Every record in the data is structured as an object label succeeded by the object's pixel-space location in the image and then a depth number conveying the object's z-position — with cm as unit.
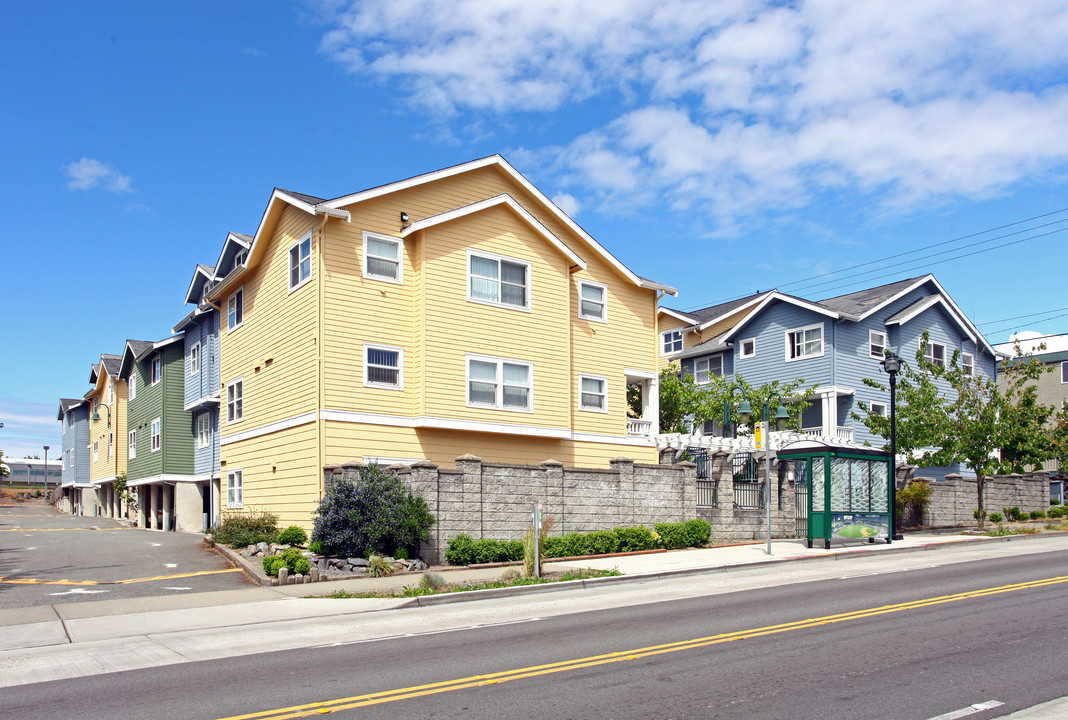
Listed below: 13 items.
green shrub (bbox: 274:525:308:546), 2270
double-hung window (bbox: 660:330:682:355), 4844
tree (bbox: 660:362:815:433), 3794
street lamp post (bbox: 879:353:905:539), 2586
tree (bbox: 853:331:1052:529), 2941
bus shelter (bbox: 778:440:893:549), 2406
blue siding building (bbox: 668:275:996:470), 3956
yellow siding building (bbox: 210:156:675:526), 2452
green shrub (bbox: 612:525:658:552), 2344
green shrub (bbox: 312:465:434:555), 1984
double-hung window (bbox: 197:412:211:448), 3622
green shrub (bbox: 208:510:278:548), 2373
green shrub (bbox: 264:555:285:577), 1844
